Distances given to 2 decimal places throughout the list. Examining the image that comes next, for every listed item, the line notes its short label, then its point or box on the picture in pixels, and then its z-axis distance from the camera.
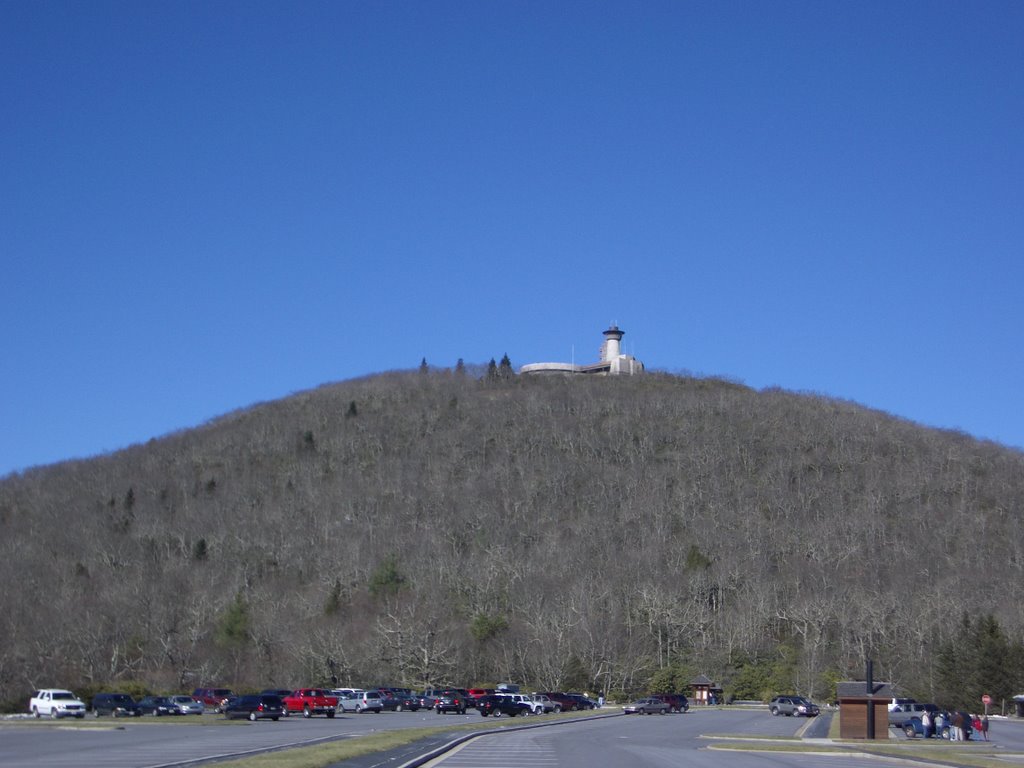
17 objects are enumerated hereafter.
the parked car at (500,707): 62.51
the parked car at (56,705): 58.38
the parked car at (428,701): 73.12
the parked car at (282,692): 65.00
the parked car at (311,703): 61.06
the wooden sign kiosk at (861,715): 44.72
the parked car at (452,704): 67.94
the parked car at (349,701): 68.00
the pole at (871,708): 43.75
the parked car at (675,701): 70.59
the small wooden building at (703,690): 88.44
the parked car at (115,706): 62.11
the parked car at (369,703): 67.86
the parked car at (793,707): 66.88
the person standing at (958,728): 46.66
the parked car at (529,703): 63.47
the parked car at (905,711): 59.12
